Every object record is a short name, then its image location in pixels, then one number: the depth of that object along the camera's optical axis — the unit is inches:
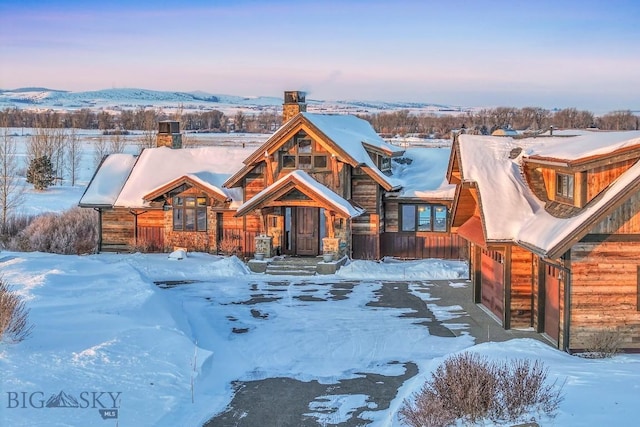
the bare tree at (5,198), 1637.6
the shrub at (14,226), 1513.0
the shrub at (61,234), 1342.9
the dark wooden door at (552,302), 693.3
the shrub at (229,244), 1214.3
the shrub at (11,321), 538.0
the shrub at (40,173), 2277.3
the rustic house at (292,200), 1139.3
